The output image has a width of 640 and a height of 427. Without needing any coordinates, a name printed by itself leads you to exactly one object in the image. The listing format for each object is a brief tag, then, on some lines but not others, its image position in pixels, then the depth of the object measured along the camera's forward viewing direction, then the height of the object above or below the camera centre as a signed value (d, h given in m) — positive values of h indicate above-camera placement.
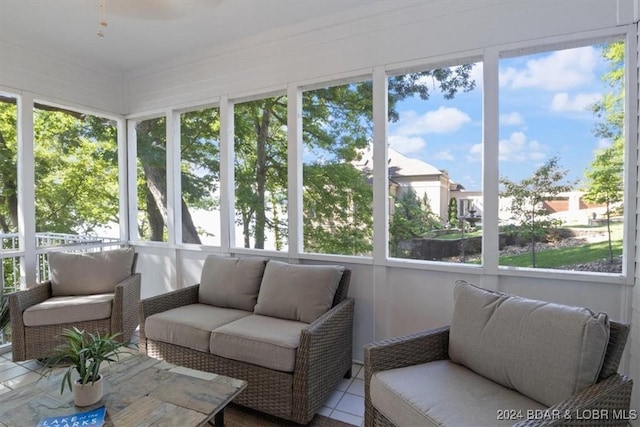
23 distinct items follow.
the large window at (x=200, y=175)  3.70 +0.42
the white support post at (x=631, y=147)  2.02 +0.35
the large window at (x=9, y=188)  3.35 +0.28
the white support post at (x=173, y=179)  3.85 +0.39
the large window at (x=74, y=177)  3.71 +0.44
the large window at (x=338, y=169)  2.91 +0.37
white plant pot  1.49 -0.78
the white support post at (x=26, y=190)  3.31 +0.25
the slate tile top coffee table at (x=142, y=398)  1.40 -0.83
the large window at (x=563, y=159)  2.14 +0.32
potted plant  1.50 -0.66
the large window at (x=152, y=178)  4.04 +0.43
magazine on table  1.35 -0.82
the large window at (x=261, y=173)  3.31 +0.39
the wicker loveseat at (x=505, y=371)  1.34 -0.73
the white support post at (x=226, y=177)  3.50 +0.36
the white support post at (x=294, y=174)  3.13 +0.34
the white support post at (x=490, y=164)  2.38 +0.31
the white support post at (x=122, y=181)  4.23 +0.41
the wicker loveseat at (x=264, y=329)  2.02 -0.77
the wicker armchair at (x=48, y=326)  2.81 -0.93
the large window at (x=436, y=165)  2.54 +0.35
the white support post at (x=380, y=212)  2.76 -0.01
